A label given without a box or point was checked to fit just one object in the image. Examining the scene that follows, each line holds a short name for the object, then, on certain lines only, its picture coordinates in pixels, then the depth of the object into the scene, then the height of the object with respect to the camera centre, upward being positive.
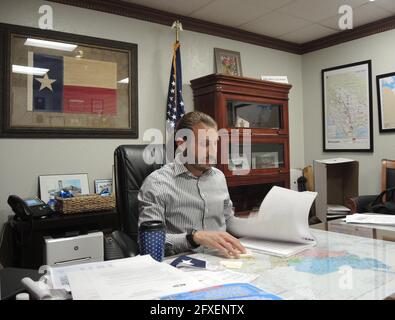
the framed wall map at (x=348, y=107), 3.58 +0.59
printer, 2.14 -0.55
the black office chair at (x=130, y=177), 1.66 -0.07
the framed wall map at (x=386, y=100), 3.37 +0.60
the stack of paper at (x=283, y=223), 1.15 -0.21
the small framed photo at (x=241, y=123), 3.14 +0.37
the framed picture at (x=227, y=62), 3.45 +1.05
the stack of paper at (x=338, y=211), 3.29 -0.49
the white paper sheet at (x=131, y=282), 0.68 -0.26
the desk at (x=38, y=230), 2.16 -0.44
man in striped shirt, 1.42 -0.11
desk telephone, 2.14 -0.27
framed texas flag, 2.43 +0.62
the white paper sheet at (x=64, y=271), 0.77 -0.26
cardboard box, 3.38 -0.22
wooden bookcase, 3.00 +0.30
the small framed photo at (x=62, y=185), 2.51 -0.15
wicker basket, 2.30 -0.27
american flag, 3.01 +0.62
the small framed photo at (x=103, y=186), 2.75 -0.18
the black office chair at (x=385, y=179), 2.92 -0.18
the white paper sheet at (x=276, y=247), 1.09 -0.29
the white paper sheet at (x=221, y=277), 0.78 -0.28
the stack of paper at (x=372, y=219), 1.58 -0.28
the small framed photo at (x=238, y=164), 3.06 -0.01
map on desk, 0.78 -0.30
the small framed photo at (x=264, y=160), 3.27 +0.02
